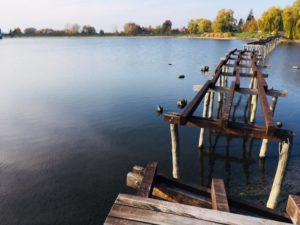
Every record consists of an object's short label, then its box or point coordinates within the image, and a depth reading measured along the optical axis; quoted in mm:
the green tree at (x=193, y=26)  162500
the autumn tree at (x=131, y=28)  194500
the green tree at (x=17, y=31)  193750
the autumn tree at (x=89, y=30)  198375
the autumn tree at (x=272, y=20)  90750
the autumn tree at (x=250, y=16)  177750
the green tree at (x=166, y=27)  196875
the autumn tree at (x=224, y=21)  130125
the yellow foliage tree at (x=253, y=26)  133625
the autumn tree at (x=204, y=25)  153888
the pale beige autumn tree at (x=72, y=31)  193000
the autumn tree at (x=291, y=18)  78750
